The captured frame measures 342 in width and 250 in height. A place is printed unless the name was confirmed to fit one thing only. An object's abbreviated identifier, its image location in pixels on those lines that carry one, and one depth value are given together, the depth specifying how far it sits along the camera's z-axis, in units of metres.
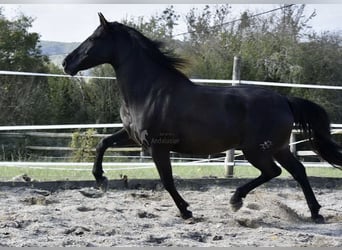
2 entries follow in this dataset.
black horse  9.61
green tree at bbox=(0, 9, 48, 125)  30.54
